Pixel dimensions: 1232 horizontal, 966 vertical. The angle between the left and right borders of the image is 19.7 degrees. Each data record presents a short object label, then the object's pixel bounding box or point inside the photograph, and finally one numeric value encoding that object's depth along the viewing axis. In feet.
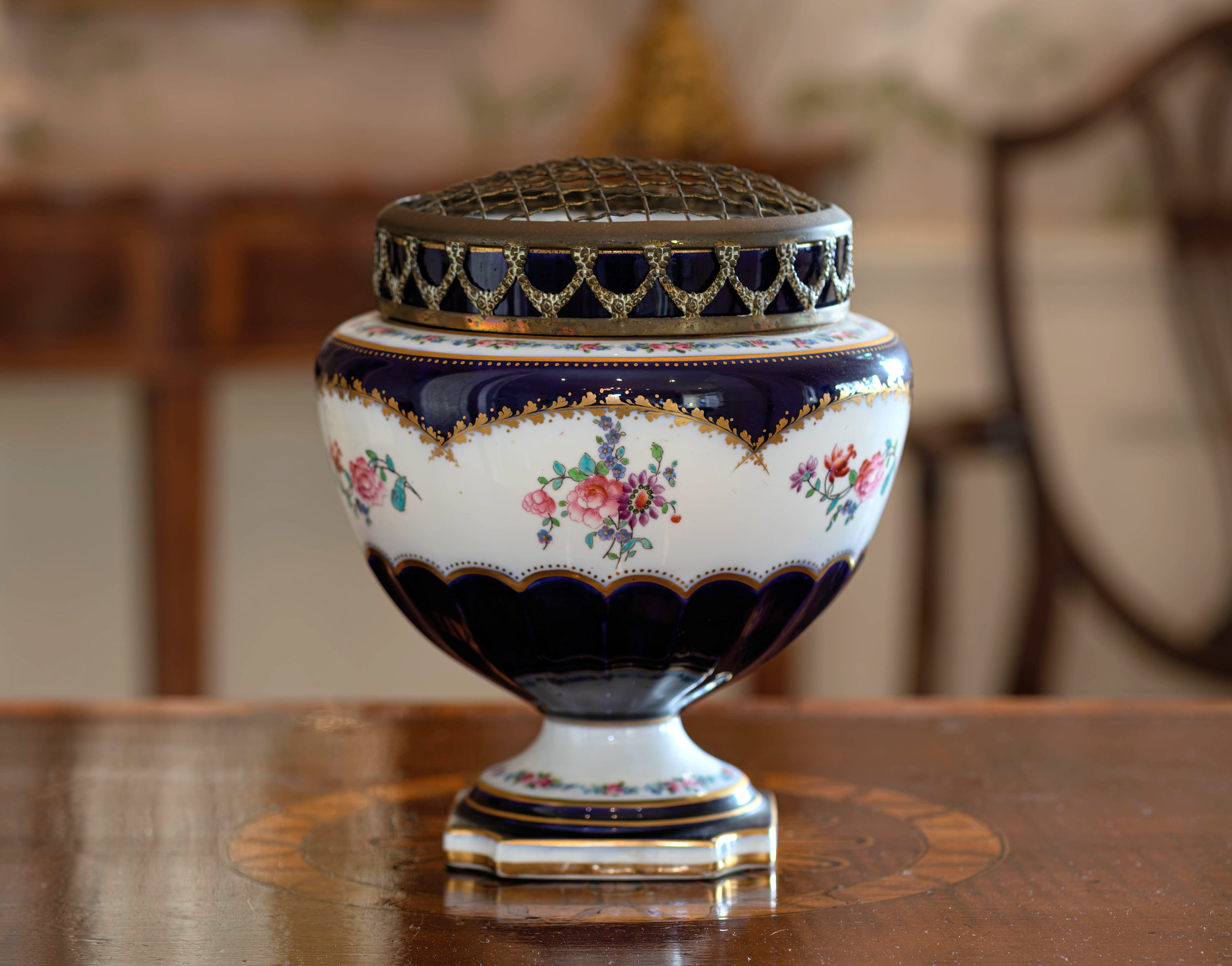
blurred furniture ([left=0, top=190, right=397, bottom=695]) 6.74
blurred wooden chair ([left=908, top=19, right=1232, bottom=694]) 7.47
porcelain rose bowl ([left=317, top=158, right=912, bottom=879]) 3.34
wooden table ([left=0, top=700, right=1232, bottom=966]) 3.38
